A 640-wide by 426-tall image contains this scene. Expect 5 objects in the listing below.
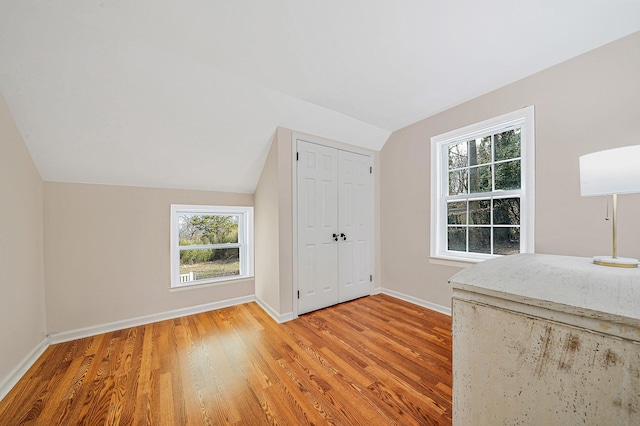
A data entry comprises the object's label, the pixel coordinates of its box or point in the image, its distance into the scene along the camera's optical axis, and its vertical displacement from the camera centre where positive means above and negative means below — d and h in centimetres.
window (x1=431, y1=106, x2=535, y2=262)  209 +22
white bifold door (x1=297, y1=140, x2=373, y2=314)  264 -18
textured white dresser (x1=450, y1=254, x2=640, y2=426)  62 -44
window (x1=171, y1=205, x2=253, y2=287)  271 -39
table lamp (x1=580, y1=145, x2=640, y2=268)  108 +16
